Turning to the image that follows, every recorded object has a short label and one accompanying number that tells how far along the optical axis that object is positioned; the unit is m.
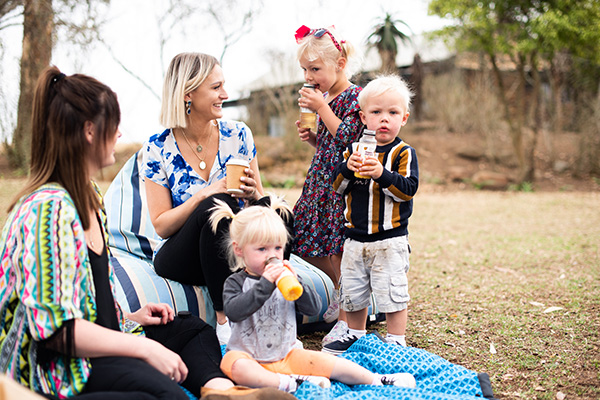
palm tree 18.14
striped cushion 3.11
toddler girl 2.32
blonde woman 2.97
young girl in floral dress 3.22
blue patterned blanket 2.33
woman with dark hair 1.71
